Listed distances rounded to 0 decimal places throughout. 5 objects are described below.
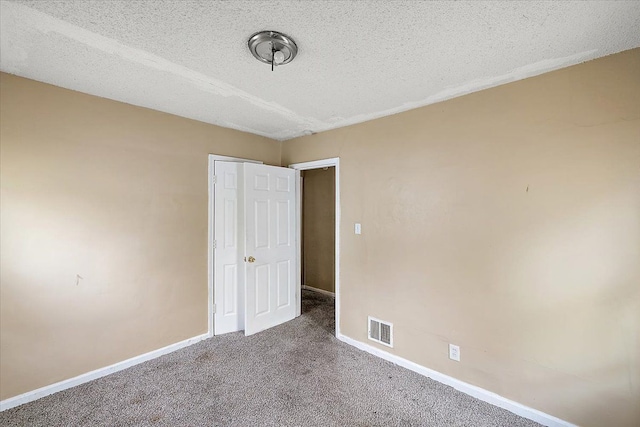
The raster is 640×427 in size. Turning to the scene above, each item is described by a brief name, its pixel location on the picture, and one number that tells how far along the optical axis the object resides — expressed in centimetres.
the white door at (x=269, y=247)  312
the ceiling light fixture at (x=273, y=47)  146
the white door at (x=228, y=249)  311
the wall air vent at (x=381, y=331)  264
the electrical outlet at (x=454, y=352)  221
